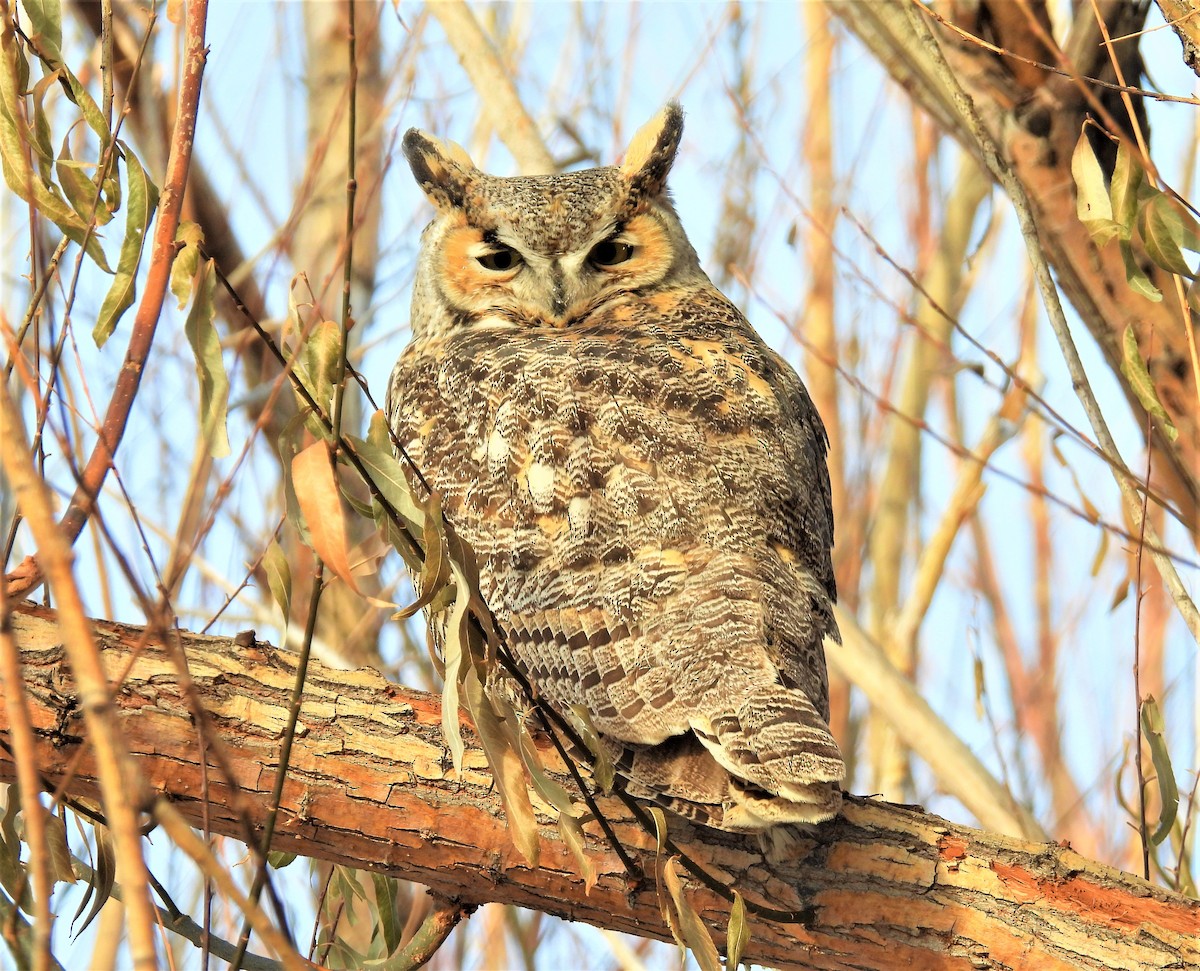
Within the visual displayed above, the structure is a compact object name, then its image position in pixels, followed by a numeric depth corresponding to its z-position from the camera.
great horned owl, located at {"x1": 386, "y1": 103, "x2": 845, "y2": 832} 13.48
